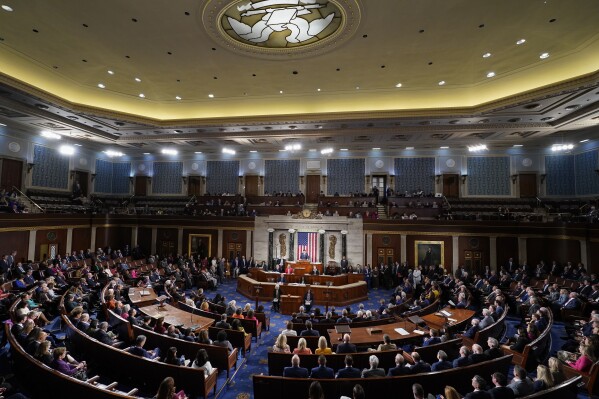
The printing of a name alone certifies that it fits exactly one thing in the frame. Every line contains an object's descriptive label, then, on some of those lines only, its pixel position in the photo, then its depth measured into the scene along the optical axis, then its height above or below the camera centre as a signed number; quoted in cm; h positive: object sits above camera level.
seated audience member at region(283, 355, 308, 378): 538 -272
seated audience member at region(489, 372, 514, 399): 446 -251
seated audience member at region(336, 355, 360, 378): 529 -266
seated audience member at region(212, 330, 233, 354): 668 -276
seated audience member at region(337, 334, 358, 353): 649 -275
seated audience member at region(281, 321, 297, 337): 740 -280
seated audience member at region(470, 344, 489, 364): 588 -262
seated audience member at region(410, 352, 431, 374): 543 -265
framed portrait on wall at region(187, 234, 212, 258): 2052 -203
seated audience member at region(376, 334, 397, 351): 648 -271
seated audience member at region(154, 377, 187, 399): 404 -232
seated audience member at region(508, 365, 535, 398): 466 -251
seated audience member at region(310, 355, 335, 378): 526 -265
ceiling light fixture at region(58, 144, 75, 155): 1679 +345
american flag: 1867 -169
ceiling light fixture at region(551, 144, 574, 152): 1419 +348
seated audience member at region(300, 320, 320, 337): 736 -279
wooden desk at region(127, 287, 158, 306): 1008 -282
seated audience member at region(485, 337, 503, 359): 608 -260
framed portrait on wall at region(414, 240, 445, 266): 1792 -198
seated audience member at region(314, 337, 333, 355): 633 -273
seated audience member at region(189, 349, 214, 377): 568 -273
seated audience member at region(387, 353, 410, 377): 537 -263
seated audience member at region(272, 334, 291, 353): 640 -272
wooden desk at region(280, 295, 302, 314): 1170 -337
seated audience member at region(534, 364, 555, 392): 474 -249
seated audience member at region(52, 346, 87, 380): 512 -259
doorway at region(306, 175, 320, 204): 2289 +214
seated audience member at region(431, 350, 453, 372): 556 -263
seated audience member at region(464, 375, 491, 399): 436 -245
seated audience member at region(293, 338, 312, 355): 629 -272
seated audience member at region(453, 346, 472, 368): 577 -265
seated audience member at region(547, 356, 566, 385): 494 -245
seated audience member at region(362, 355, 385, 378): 527 -265
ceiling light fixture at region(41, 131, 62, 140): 1827 +472
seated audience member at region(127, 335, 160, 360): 600 -269
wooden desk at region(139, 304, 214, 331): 807 -289
